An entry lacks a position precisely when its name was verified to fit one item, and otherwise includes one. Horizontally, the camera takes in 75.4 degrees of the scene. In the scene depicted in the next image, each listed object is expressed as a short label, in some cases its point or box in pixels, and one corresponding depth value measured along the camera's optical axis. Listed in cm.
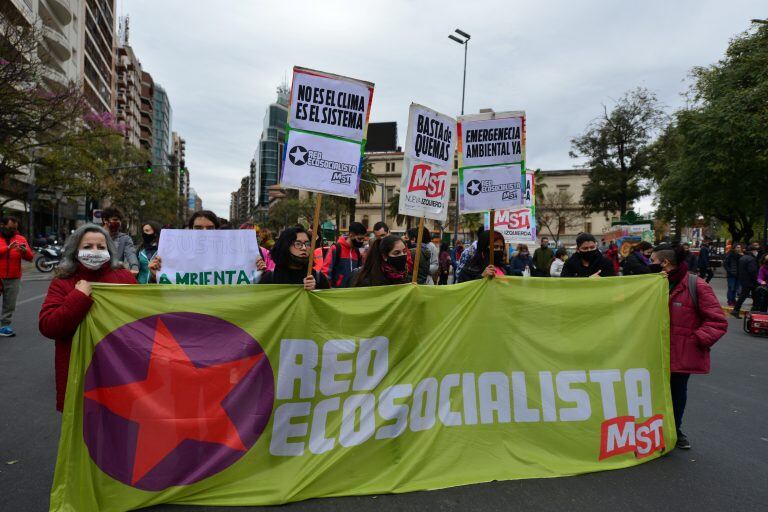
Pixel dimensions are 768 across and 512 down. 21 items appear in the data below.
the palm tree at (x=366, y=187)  5256
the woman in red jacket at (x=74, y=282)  283
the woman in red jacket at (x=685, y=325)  389
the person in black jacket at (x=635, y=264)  698
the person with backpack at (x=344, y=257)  689
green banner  291
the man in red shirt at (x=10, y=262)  740
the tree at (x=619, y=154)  3728
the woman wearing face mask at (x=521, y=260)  1179
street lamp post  2575
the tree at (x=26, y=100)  1564
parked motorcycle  1995
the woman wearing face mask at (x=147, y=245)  568
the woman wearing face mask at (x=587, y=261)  580
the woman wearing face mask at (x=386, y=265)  430
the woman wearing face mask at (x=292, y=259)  390
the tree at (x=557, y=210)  6112
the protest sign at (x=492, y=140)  422
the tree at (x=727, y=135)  1917
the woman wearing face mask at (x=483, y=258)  527
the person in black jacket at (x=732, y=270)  1392
